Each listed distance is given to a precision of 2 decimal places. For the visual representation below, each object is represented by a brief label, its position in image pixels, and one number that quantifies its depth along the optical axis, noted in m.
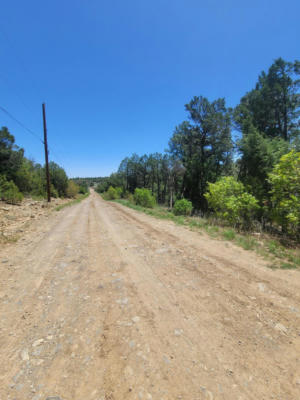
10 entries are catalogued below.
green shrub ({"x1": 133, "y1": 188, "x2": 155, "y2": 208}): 18.62
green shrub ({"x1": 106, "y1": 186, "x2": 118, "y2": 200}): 38.74
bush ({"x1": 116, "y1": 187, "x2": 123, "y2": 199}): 39.38
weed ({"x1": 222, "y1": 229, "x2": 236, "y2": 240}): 5.88
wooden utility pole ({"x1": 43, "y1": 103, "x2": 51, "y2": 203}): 15.70
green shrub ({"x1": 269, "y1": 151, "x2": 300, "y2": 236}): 6.22
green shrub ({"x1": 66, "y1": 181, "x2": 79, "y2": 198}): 38.38
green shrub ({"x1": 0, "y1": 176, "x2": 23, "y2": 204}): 15.38
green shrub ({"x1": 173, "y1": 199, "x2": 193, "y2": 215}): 14.42
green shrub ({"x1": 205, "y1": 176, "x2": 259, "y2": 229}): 8.16
